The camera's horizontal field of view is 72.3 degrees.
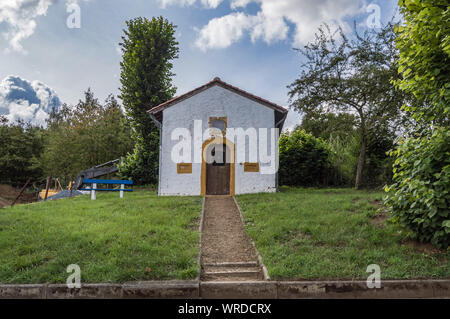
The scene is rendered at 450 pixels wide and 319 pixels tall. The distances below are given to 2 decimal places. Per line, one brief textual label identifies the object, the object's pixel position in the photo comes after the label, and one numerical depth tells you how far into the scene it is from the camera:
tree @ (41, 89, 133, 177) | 23.62
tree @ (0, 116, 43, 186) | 30.91
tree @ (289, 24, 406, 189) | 14.51
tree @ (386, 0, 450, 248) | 5.70
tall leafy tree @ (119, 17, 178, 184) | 20.70
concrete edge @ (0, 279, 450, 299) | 4.80
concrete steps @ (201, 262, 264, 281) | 5.44
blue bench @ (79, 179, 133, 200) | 13.27
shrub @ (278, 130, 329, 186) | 18.53
